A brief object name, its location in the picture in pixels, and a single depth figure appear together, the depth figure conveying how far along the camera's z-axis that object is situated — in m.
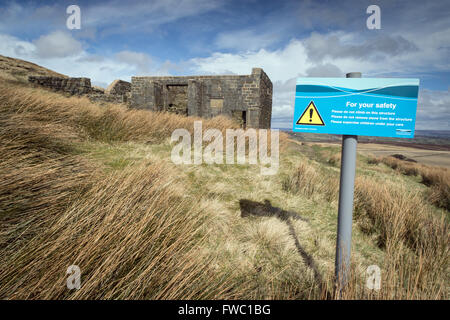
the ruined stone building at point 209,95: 11.56
